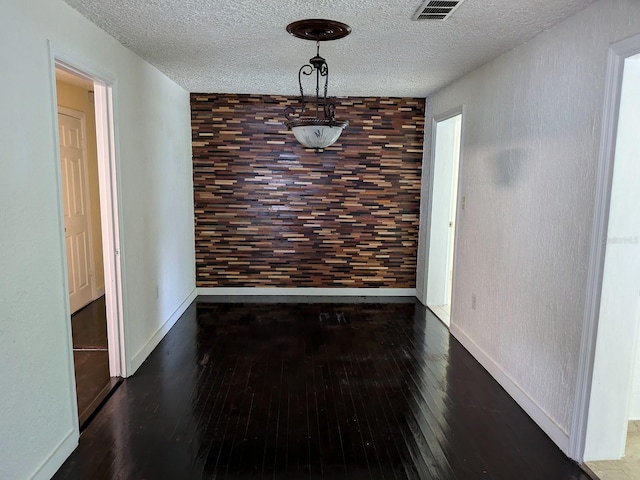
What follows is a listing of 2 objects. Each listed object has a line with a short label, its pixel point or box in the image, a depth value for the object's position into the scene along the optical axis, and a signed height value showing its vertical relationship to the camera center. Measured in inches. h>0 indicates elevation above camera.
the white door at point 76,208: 182.4 -11.5
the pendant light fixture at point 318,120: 102.9 +15.3
